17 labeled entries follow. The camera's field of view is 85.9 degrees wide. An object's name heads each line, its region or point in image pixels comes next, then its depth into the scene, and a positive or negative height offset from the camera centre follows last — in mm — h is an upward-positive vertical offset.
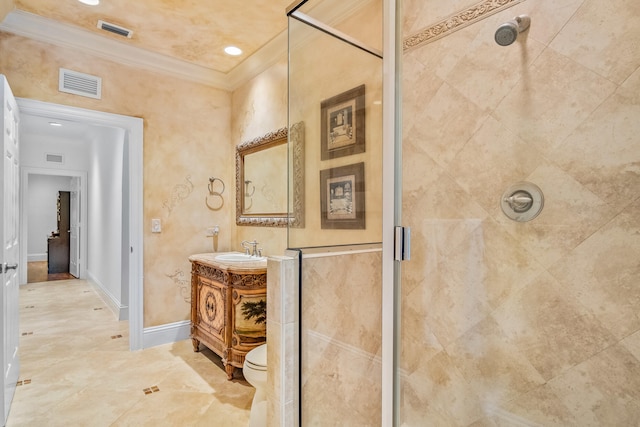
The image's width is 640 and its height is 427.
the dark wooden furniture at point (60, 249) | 7156 -732
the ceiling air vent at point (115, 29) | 2568 +1426
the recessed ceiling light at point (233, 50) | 2957 +1435
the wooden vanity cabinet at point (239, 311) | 2479 -704
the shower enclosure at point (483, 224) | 1152 -32
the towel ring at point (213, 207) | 3436 +117
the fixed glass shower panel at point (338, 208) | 1517 +33
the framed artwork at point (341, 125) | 1631 +434
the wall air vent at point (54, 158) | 6257 +1036
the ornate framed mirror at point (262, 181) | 2861 +310
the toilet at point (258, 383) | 1776 -896
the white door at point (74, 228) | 6770 -299
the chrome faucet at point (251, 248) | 3053 -305
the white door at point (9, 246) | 1939 -204
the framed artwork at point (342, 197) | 1583 +86
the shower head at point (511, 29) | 1349 +750
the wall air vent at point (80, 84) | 2689 +1049
